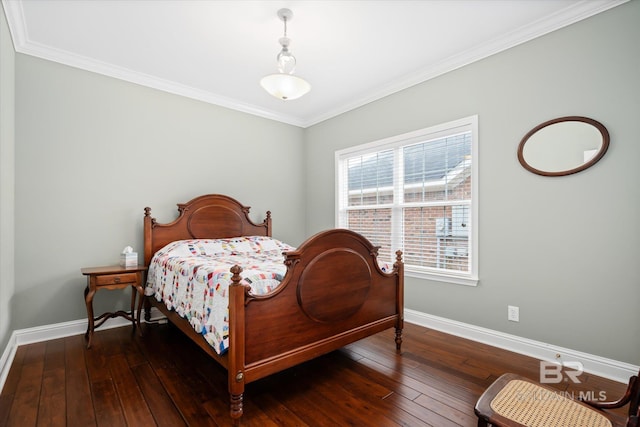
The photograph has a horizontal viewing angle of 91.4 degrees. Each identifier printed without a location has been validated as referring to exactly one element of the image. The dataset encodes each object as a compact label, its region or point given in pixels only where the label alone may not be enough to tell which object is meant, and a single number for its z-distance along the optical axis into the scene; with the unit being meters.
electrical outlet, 2.60
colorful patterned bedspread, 1.87
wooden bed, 1.70
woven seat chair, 1.07
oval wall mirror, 2.23
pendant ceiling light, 2.34
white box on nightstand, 2.98
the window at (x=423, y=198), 2.99
